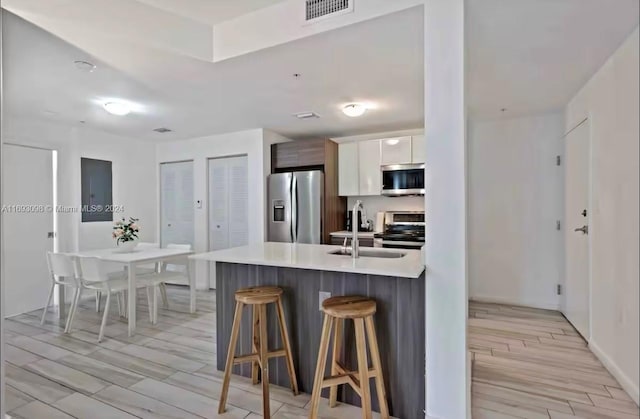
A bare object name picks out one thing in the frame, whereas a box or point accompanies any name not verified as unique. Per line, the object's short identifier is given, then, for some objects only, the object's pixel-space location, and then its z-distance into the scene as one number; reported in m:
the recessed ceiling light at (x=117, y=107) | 3.24
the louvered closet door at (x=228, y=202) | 4.75
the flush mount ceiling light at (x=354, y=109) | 3.40
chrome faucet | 2.15
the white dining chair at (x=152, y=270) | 3.97
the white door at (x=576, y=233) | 2.15
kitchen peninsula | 1.81
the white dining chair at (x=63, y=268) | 3.30
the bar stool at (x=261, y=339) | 1.91
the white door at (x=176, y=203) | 5.18
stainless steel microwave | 4.18
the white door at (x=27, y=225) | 3.70
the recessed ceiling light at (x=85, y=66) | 2.32
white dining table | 3.15
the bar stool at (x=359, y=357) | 1.66
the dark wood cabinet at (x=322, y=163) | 4.38
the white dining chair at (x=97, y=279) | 3.12
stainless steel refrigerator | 4.27
